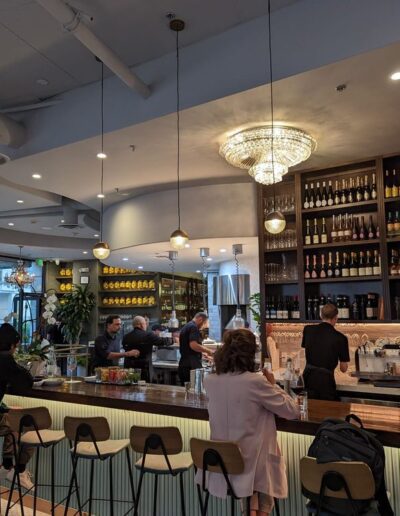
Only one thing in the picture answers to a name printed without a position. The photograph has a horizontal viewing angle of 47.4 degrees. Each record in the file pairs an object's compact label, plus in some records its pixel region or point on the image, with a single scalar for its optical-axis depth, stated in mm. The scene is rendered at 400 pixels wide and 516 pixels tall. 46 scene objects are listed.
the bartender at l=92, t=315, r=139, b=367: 5949
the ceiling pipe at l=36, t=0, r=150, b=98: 3083
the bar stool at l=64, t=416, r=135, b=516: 3057
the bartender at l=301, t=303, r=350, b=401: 4188
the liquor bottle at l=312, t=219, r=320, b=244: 5656
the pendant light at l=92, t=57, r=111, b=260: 4621
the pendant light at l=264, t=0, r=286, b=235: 3984
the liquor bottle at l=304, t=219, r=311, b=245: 5695
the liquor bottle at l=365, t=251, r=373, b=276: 5244
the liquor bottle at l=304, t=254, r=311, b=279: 5648
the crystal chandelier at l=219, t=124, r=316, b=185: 4312
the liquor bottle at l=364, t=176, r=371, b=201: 5367
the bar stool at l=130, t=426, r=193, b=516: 2795
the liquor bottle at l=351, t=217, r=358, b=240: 5469
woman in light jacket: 2449
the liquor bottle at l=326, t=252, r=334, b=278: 5543
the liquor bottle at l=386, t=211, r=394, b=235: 5129
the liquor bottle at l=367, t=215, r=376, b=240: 5366
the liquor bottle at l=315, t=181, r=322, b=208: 5656
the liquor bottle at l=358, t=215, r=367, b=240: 5418
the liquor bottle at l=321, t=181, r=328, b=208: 5633
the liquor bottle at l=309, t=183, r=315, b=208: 5707
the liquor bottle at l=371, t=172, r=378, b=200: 5291
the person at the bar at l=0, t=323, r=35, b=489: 3701
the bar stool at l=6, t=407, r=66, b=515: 3387
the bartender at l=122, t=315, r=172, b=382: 6446
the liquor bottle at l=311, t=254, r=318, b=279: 5616
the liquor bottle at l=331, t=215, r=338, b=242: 5577
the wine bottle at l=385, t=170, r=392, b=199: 5203
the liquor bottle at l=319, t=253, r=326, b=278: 5570
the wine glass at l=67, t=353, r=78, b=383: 4488
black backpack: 2107
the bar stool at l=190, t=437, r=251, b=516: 2408
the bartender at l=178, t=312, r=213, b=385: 6539
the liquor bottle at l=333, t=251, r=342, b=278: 5505
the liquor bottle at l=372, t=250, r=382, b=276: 5185
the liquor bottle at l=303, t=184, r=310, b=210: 5730
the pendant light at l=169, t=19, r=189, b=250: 3842
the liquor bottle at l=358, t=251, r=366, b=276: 5300
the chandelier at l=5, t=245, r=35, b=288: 11180
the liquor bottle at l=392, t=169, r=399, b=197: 5160
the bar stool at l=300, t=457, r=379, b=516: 2033
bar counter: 2652
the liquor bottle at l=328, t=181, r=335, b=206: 5605
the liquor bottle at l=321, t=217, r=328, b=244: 5629
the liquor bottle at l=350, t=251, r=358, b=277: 5363
